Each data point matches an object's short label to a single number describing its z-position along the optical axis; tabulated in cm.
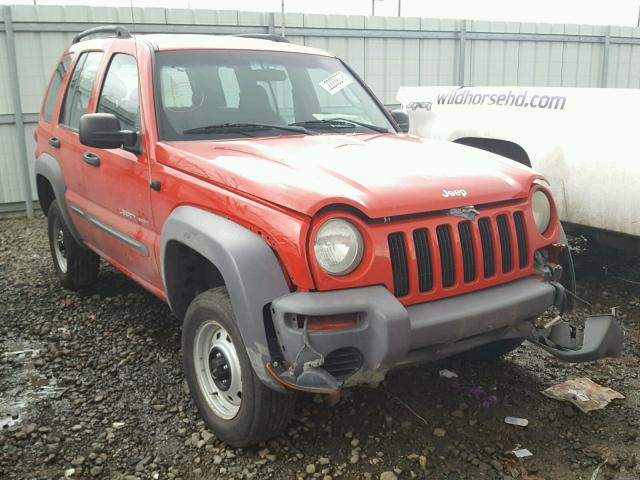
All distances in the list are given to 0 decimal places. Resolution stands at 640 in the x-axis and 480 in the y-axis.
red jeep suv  262
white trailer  448
